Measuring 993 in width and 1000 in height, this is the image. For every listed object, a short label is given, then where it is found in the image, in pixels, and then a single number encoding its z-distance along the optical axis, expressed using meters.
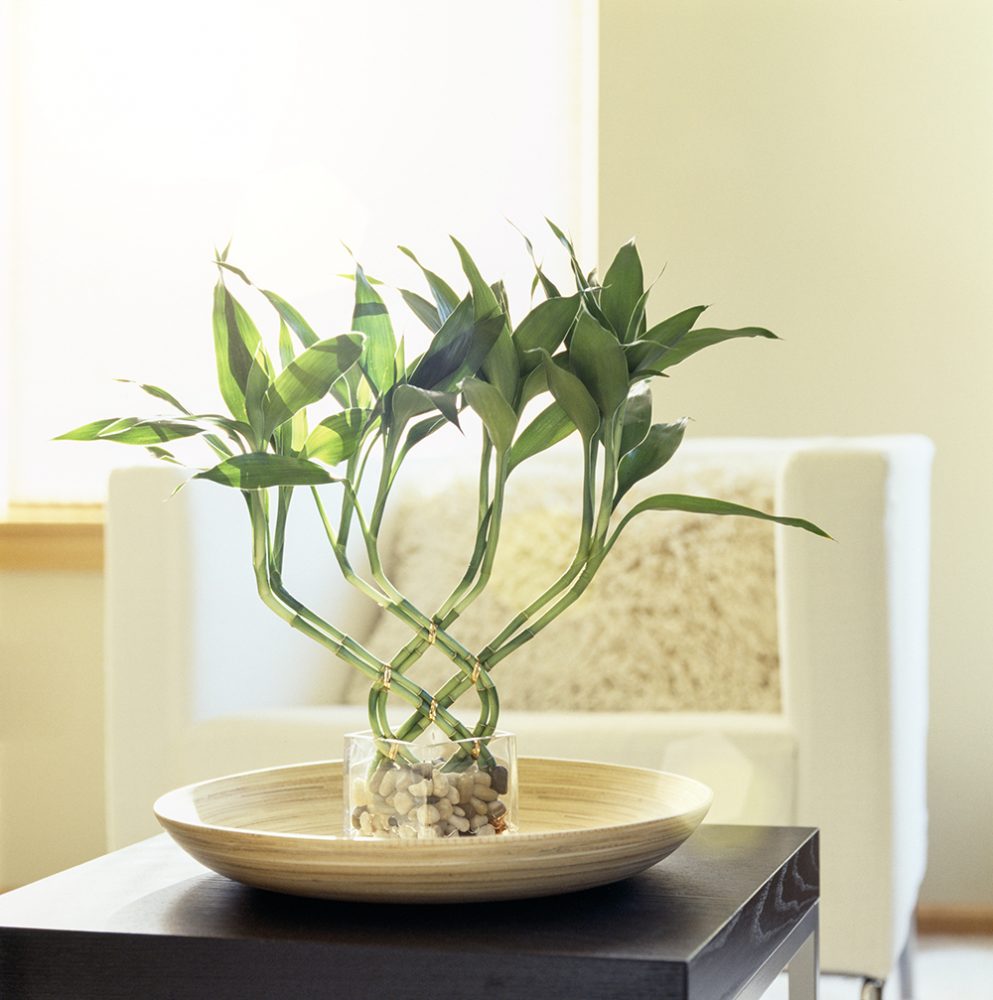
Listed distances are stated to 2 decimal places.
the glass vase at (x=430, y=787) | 1.81
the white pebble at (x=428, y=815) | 1.80
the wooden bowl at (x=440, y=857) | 1.73
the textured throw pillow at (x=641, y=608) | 3.16
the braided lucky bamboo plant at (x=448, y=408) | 1.78
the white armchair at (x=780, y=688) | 2.65
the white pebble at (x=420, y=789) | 1.81
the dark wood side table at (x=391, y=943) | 1.67
